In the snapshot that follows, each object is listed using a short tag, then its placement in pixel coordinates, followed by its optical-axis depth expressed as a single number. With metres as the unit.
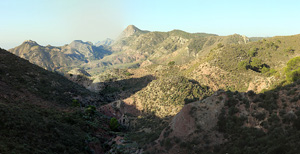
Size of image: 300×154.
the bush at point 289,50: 72.88
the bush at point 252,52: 77.76
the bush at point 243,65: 68.25
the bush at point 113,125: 41.50
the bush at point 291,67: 45.34
